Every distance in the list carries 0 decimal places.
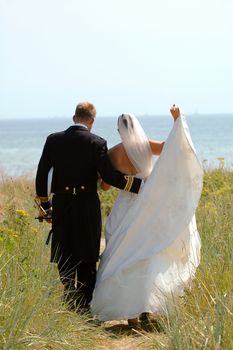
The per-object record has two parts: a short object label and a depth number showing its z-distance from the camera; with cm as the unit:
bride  1231
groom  1270
